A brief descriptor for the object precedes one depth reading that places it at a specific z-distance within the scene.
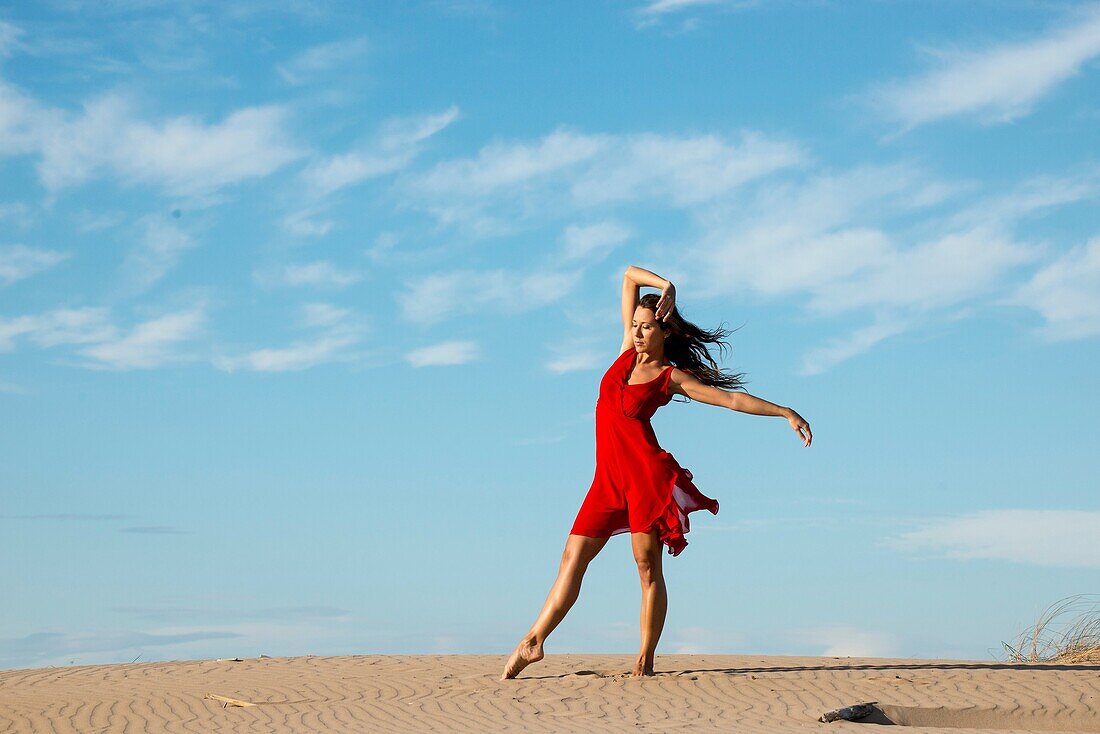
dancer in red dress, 9.23
